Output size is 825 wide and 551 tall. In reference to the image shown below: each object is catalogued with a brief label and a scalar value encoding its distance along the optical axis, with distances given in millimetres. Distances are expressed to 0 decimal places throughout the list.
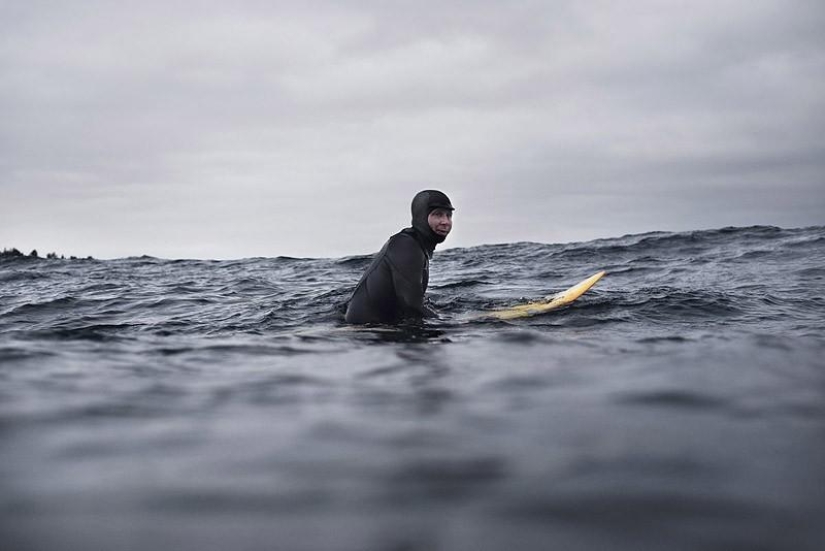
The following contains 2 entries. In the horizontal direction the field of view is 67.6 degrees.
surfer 7027
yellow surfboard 7676
